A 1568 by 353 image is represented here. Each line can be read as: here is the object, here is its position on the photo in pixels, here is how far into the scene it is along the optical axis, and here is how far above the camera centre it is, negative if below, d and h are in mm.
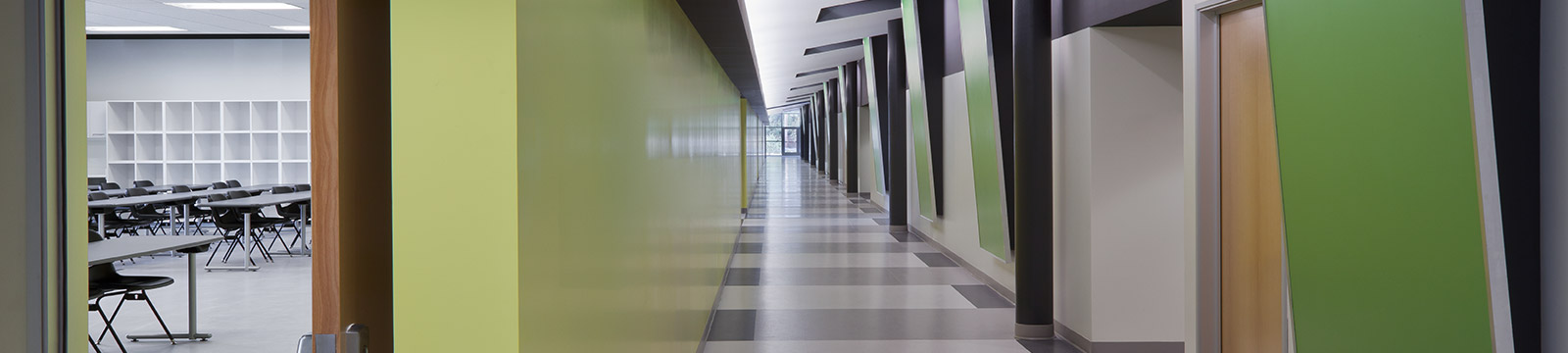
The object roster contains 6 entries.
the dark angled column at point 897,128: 11367 +661
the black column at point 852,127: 17469 +1039
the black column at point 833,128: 23316 +1394
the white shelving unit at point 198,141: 14000 +842
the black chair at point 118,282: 5125 -448
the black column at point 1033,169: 5402 +70
